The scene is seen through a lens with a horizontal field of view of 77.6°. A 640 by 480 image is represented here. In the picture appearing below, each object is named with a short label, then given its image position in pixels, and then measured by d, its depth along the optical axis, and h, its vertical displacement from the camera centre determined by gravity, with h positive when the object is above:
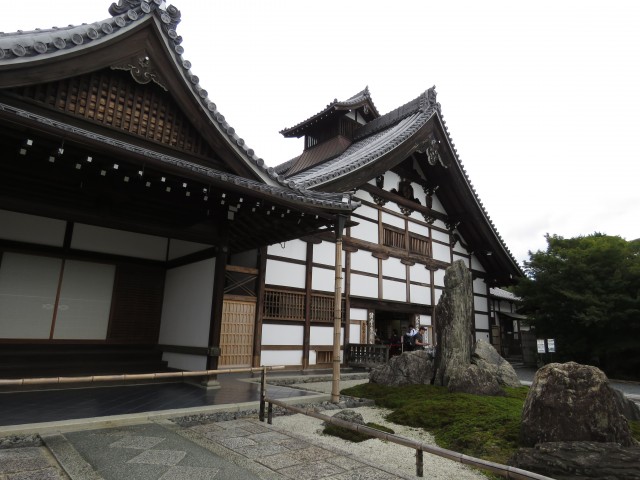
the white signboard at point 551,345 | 13.38 -0.28
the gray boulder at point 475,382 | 7.57 -0.92
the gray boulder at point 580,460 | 3.51 -1.11
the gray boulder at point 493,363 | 9.14 -0.67
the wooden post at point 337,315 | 7.04 +0.26
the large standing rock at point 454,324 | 8.57 +0.20
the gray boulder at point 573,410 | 4.25 -0.78
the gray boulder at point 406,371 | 8.71 -0.86
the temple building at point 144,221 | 6.07 +2.02
